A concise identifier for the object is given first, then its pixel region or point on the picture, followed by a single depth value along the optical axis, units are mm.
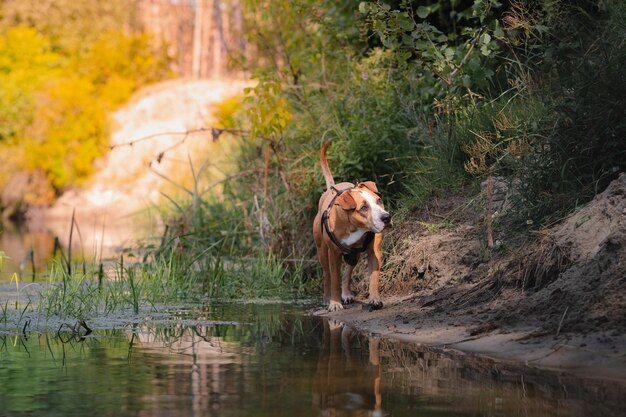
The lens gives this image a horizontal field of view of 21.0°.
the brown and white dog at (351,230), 15643
